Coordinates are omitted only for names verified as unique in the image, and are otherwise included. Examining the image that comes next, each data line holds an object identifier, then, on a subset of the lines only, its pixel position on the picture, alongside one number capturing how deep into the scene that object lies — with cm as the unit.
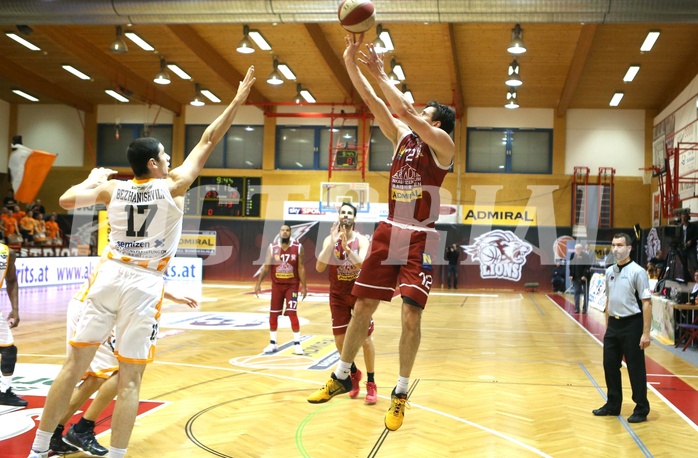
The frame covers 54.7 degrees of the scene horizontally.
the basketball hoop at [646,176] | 2628
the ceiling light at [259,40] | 2023
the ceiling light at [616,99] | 2517
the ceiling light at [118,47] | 1820
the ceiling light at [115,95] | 2764
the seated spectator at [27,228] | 2259
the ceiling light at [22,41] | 2114
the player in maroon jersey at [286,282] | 1038
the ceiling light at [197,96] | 2552
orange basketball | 473
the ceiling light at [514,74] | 2072
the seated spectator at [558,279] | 2530
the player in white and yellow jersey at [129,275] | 443
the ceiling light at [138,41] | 2042
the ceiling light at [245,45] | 1842
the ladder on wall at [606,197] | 2655
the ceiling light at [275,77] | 2234
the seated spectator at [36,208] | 2429
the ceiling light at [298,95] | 2606
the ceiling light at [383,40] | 1813
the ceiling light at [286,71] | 2371
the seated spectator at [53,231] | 2395
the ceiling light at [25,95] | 2802
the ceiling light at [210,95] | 2745
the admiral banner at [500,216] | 2697
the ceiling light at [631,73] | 2215
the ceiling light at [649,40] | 1883
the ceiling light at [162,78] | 2270
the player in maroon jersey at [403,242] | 493
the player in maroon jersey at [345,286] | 744
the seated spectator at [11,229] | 2078
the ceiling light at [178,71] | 2383
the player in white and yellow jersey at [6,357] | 643
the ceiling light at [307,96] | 2680
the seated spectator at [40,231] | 2272
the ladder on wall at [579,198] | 2644
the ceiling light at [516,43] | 1714
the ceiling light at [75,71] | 2505
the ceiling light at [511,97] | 2405
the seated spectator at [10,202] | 2256
